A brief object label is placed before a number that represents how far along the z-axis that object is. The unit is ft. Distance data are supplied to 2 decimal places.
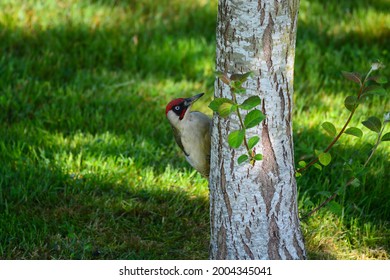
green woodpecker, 24.34
